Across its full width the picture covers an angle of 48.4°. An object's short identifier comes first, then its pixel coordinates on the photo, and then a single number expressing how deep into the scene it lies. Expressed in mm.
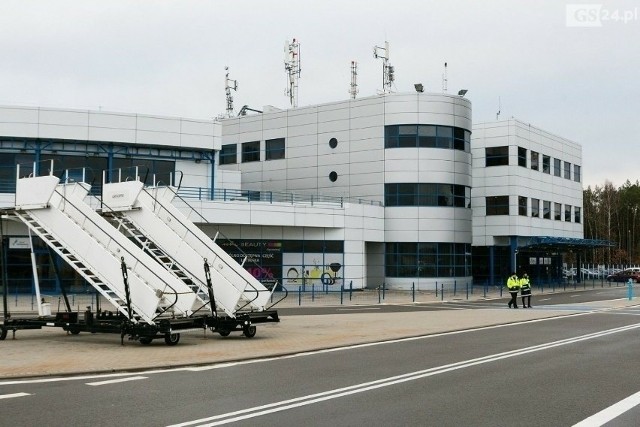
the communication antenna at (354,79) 59500
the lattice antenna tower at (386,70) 56912
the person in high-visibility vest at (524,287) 29891
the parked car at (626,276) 66125
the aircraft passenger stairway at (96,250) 15875
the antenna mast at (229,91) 67688
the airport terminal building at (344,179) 40125
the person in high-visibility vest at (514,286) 29703
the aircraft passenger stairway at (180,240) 18302
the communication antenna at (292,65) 59625
